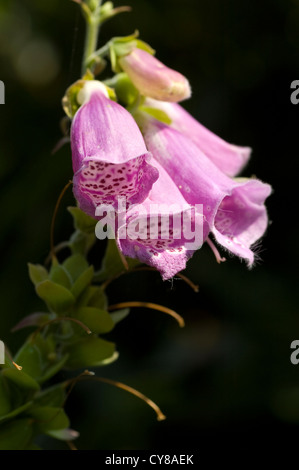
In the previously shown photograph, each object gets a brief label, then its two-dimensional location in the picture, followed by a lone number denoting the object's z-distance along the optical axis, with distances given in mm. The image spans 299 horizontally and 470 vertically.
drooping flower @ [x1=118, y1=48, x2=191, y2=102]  312
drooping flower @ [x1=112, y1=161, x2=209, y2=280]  286
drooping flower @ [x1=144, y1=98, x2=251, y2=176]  334
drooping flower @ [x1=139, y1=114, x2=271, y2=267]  305
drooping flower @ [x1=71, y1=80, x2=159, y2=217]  290
